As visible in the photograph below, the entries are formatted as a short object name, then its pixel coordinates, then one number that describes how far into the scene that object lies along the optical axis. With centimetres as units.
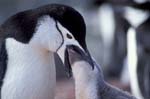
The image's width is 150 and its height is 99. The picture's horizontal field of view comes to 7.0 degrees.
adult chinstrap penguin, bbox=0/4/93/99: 435
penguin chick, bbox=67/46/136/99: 426
